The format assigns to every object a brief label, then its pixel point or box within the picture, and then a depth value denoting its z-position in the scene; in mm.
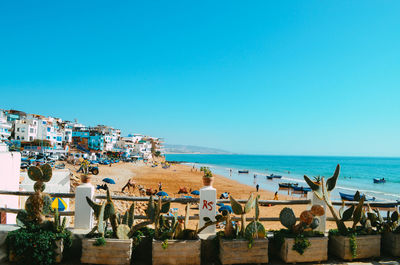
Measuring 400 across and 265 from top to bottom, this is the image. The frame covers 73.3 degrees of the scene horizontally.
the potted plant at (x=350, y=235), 4707
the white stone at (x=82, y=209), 5113
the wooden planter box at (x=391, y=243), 4940
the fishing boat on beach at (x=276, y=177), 56794
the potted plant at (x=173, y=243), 4289
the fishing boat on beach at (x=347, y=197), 27128
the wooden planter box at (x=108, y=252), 4270
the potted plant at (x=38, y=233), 4262
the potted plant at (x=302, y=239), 4551
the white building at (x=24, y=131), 70312
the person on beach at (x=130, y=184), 24514
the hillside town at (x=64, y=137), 69938
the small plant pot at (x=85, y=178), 5227
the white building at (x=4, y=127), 60700
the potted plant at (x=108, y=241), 4277
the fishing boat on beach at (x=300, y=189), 34619
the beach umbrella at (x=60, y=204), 8611
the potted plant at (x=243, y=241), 4391
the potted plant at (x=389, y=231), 4961
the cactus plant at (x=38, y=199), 4526
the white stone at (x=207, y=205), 5203
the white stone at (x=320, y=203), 5320
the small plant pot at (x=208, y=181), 5359
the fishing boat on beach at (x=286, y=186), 37088
